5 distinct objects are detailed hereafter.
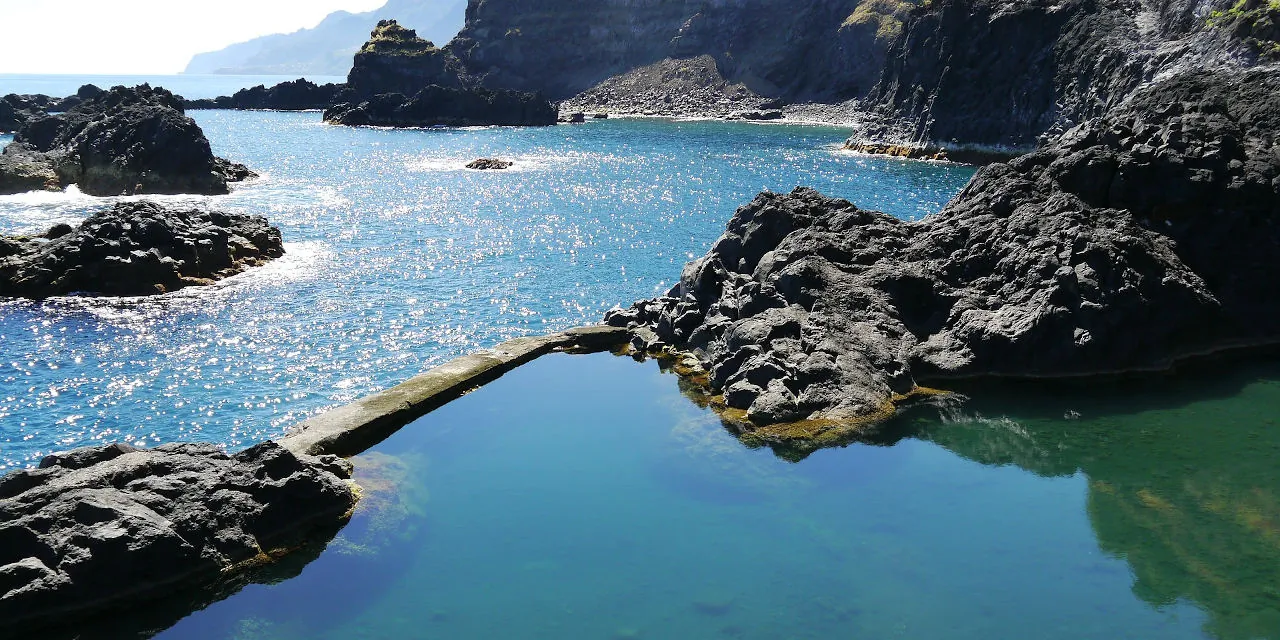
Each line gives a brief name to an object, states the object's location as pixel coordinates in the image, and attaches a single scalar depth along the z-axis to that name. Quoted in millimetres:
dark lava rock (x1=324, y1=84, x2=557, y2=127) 162000
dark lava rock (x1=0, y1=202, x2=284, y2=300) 40406
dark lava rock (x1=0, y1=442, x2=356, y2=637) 15273
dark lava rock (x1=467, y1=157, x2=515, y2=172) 97625
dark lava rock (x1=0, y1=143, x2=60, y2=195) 71188
